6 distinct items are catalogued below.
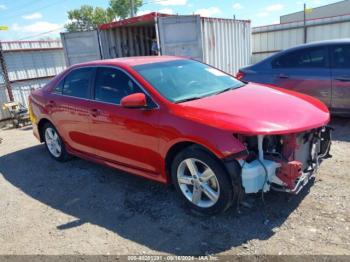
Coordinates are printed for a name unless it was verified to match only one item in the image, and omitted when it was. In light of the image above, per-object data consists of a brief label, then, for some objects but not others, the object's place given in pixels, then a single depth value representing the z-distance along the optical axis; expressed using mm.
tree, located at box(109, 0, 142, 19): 51969
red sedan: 3115
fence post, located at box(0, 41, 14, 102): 10719
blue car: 5742
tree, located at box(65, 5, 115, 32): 52562
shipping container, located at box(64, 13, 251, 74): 8852
